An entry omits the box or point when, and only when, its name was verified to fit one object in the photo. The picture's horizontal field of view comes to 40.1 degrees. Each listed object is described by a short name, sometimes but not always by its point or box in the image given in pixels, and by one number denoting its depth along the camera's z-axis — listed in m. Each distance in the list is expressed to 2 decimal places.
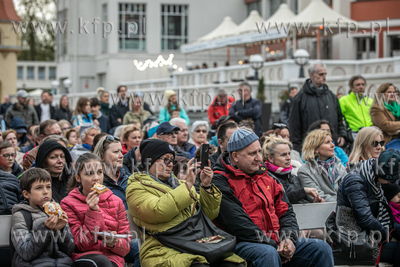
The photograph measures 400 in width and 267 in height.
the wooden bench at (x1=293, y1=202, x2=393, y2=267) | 5.66
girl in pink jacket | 4.63
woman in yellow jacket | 4.43
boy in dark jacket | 4.38
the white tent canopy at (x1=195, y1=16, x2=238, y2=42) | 29.33
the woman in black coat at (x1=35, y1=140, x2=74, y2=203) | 5.62
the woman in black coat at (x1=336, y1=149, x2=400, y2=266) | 5.14
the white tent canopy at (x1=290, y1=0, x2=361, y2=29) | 21.98
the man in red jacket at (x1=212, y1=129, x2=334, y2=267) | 4.83
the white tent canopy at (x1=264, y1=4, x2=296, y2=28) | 25.95
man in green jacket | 9.24
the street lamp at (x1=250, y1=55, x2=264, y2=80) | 18.30
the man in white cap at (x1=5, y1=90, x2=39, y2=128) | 13.30
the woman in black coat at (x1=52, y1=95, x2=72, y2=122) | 13.41
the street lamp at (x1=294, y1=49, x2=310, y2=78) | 18.03
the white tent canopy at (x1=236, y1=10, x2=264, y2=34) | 27.60
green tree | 52.41
